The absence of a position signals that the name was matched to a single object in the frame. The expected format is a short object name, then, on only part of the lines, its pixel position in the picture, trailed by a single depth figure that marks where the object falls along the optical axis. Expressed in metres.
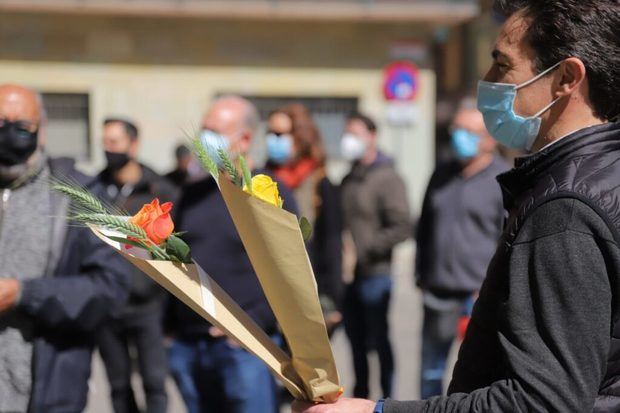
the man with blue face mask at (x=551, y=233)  3.62
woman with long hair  11.83
